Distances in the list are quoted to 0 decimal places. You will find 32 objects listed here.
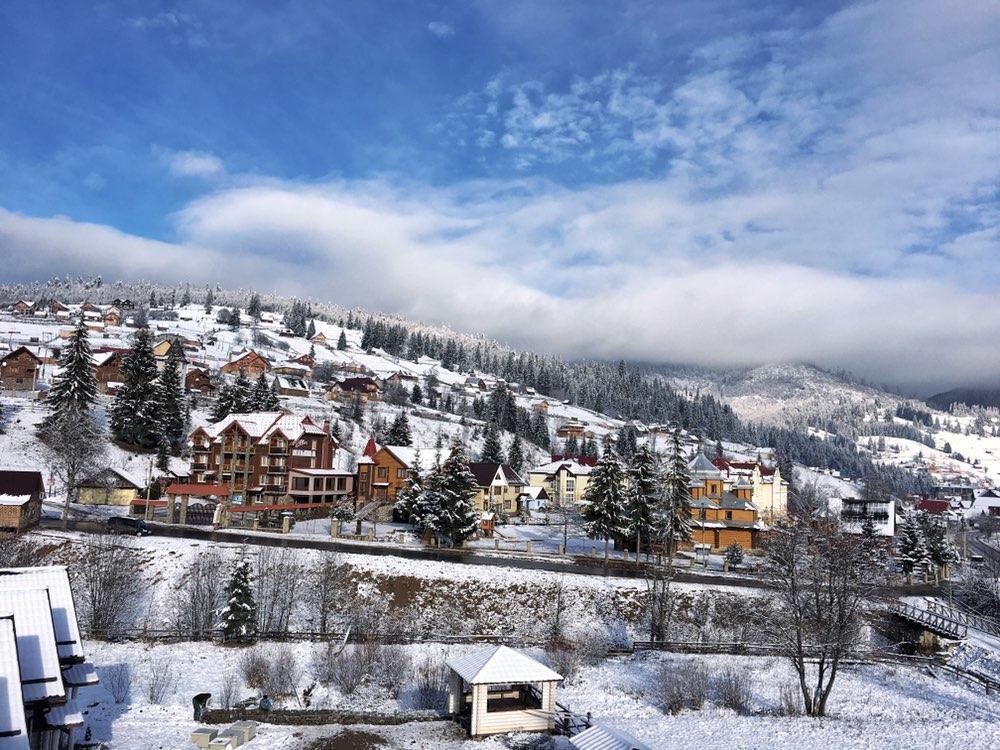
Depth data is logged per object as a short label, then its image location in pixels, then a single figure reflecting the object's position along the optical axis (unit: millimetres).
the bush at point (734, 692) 30997
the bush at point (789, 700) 30688
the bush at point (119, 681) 28484
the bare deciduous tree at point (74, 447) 54281
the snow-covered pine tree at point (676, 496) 53438
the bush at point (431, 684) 31344
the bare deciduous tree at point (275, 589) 38781
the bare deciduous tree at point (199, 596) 37750
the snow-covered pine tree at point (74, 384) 73125
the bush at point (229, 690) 28666
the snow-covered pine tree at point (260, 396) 87562
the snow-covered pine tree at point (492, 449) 101000
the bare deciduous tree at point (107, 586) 36375
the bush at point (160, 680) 28703
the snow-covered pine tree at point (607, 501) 57750
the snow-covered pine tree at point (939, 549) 62906
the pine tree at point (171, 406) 78188
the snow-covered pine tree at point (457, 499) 54688
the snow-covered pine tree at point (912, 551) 62938
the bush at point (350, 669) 31484
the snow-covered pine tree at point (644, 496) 55594
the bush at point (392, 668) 32688
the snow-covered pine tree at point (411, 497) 61812
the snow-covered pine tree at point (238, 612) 35531
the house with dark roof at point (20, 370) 95188
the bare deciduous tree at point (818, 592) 30891
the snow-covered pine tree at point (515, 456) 115188
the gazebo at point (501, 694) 25734
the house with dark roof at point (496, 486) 82062
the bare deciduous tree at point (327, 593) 40500
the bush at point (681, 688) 30875
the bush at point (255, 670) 31125
